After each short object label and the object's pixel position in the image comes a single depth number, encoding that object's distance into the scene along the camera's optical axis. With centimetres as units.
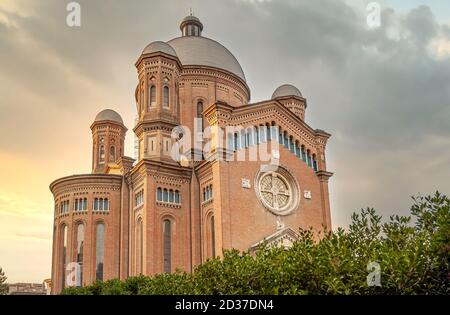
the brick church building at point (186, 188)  3438
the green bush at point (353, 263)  1319
